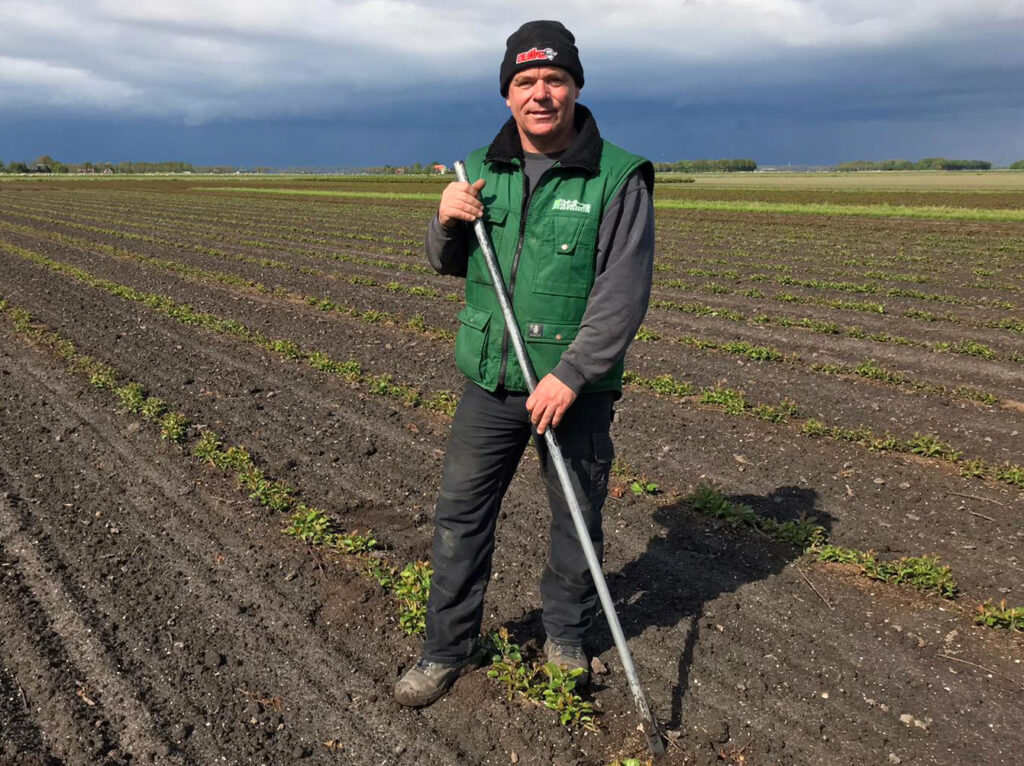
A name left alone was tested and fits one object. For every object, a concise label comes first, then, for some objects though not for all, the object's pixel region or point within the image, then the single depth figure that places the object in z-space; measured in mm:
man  2910
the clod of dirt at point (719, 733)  3307
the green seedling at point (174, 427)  6801
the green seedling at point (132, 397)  7598
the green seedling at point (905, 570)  4496
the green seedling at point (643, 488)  5869
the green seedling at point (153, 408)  7367
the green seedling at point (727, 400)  7871
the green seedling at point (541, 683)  3385
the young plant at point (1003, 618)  4148
